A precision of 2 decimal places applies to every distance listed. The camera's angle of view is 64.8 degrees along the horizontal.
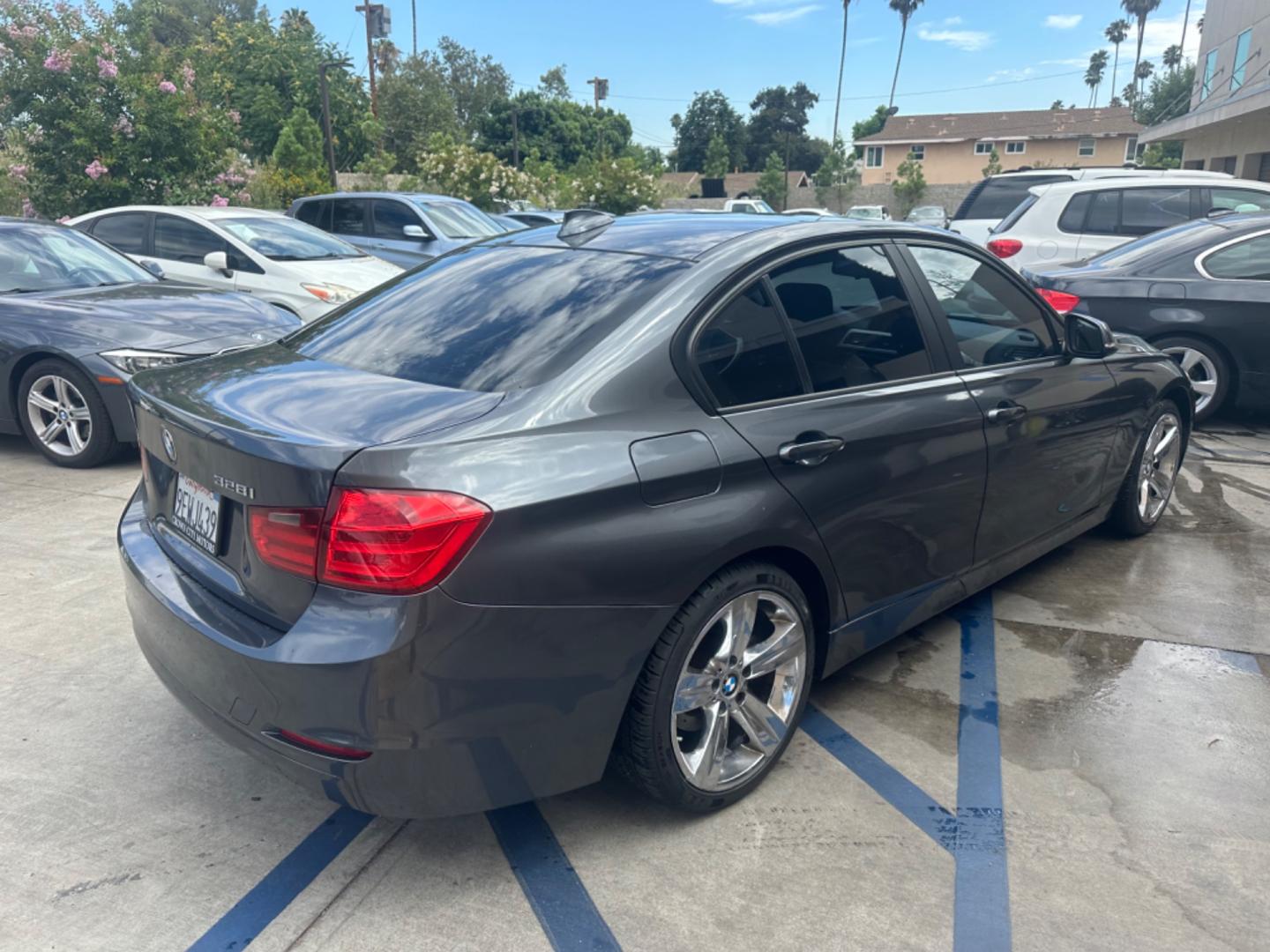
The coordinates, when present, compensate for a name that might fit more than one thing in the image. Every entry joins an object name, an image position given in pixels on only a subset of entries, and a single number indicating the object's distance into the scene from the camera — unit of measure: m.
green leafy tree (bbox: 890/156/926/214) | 49.16
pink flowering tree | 13.05
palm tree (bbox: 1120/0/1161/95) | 110.38
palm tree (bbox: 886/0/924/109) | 96.88
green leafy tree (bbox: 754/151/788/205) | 60.84
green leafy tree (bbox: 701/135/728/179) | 72.31
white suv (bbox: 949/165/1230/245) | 12.94
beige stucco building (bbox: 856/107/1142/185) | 66.25
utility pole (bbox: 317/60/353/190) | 25.91
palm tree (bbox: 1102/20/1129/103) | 117.94
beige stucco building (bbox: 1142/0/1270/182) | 22.39
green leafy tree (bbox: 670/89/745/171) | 94.44
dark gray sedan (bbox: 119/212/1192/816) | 2.19
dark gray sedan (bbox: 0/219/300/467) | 5.76
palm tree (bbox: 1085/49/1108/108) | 125.00
